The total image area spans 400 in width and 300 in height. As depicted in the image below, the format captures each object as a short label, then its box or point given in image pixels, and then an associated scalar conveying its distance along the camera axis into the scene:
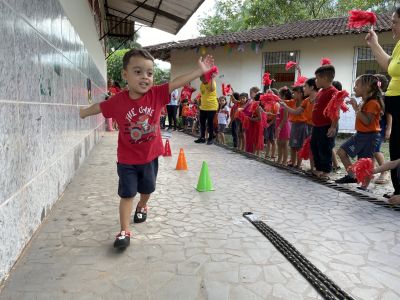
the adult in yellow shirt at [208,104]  9.52
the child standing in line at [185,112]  15.87
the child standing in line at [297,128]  6.58
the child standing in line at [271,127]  8.01
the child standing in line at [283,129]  7.35
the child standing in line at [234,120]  9.75
